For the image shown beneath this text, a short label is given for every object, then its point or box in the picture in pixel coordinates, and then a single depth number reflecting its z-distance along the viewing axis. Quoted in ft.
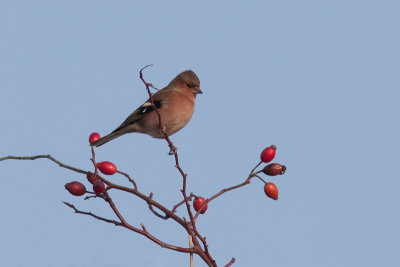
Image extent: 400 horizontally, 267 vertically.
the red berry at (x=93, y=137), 27.27
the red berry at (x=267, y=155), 26.13
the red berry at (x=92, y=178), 23.49
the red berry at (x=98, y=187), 22.38
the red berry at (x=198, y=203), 24.74
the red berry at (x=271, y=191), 25.29
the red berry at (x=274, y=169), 25.13
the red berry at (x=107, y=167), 24.70
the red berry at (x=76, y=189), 23.38
